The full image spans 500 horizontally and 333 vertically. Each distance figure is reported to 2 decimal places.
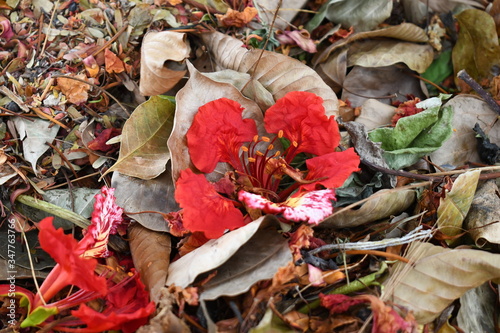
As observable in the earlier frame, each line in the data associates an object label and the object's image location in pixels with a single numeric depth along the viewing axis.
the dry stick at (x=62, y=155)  0.46
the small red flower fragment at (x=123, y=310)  0.39
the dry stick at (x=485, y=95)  0.48
